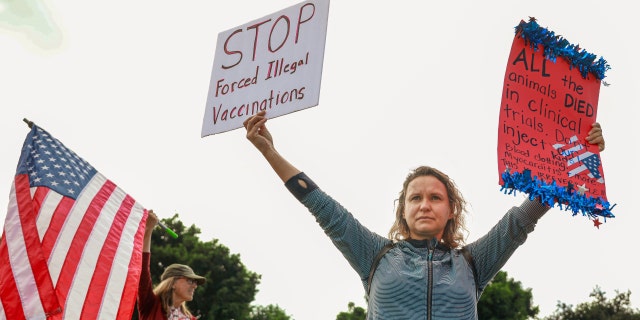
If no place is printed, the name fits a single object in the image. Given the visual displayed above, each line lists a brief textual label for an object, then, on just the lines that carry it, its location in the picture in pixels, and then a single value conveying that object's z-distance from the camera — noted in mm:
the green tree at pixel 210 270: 26641
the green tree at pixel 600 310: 36000
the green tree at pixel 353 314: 39156
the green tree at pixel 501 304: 34719
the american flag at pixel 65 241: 4816
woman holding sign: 2756
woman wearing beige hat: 5824
